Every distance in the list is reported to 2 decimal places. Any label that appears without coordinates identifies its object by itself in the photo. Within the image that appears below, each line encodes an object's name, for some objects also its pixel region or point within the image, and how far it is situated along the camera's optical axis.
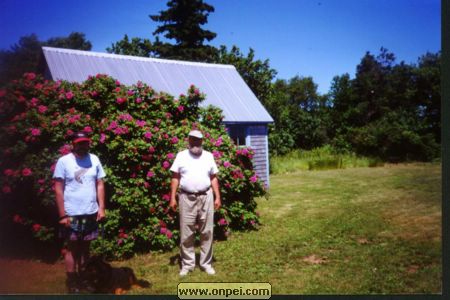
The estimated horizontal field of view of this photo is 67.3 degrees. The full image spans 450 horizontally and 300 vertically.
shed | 12.65
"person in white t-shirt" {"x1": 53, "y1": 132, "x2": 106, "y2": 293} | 4.41
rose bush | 6.07
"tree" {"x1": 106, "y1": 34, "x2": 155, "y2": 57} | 31.93
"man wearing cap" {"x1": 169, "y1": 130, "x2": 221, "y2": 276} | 5.11
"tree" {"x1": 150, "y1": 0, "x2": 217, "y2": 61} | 20.31
